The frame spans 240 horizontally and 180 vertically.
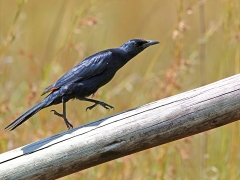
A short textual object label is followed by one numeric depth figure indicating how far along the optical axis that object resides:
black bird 7.92
